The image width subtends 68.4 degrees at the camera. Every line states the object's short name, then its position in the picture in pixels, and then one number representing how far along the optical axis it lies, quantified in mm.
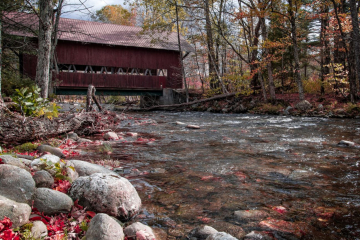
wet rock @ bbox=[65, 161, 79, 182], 3328
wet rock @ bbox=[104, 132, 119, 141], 7434
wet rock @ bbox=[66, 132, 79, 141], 6752
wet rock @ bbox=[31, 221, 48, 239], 2117
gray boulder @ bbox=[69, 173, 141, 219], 2824
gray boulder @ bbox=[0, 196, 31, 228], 2098
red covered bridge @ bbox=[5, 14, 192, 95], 19625
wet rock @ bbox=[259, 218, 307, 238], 2604
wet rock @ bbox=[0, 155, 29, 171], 2846
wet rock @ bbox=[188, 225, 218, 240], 2486
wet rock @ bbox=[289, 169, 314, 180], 4143
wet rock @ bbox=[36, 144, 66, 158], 4934
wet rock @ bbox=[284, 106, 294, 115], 13948
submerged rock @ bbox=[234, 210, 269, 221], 2886
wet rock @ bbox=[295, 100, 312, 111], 13316
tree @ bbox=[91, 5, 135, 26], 41069
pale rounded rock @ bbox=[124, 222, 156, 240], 2426
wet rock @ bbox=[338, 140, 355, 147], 6320
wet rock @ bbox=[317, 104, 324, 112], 12938
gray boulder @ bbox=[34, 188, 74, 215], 2514
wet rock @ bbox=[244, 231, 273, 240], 2482
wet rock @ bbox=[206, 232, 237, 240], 2232
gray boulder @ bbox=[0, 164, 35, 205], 2402
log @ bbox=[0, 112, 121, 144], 5242
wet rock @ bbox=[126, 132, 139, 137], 8227
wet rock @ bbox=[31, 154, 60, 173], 3139
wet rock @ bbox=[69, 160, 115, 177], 3672
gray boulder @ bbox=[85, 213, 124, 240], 2188
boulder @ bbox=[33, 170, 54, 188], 2859
